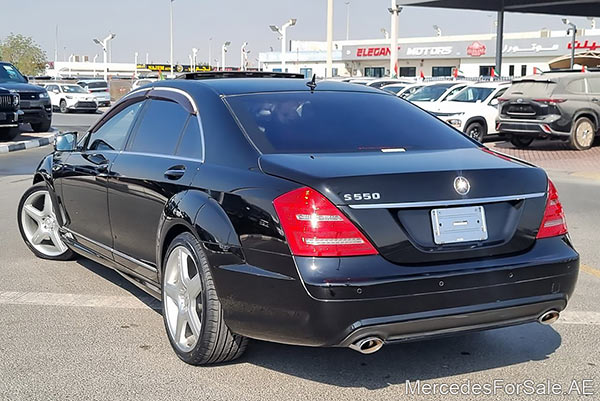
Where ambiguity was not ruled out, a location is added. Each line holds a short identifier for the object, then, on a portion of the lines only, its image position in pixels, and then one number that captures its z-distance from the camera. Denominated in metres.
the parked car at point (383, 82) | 27.08
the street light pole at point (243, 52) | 62.15
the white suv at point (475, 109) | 18.97
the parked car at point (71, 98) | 37.62
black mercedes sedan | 3.61
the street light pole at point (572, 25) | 44.72
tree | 78.62
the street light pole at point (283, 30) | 45.88
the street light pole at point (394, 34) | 36.66
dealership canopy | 27.69
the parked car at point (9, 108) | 18.22
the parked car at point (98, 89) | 38.59
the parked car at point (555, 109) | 17.41
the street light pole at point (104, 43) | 63.81
